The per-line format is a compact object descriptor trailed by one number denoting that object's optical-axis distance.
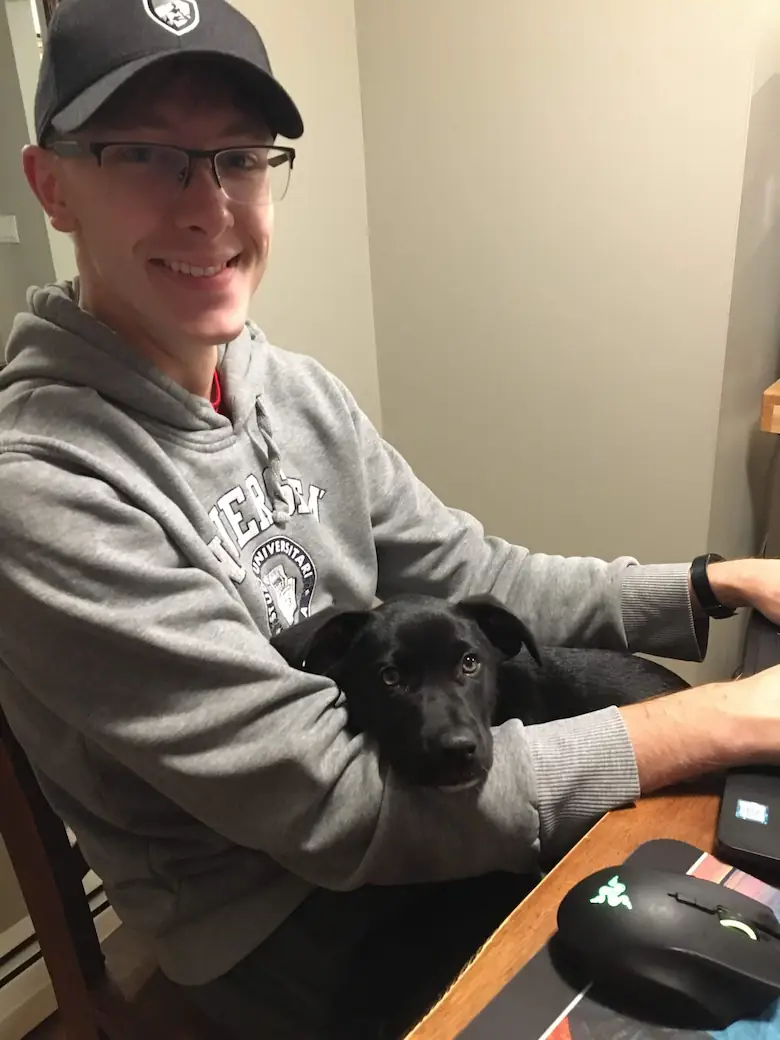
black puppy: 0.82
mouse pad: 0.49
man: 0.72
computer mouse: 0.49
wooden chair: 0.90
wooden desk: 0.53
